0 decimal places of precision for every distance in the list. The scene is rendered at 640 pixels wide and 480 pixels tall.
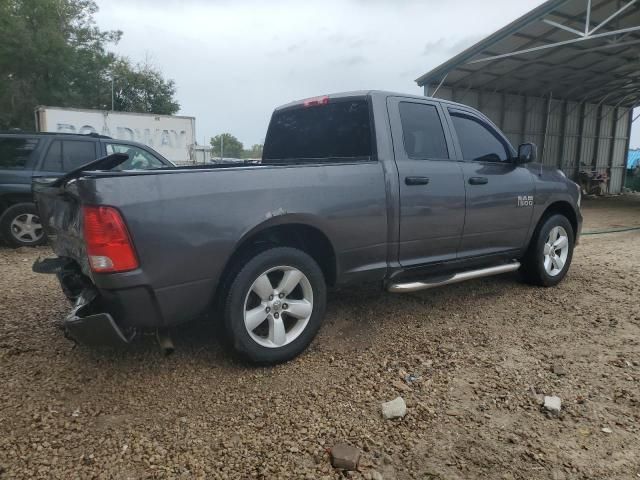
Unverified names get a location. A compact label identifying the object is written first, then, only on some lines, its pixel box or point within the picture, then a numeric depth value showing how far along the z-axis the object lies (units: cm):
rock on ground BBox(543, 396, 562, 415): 269
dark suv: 655
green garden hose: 929
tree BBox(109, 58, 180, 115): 3294
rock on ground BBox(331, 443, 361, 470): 221
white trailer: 1514
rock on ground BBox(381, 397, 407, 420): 262
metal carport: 1242
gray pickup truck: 253
